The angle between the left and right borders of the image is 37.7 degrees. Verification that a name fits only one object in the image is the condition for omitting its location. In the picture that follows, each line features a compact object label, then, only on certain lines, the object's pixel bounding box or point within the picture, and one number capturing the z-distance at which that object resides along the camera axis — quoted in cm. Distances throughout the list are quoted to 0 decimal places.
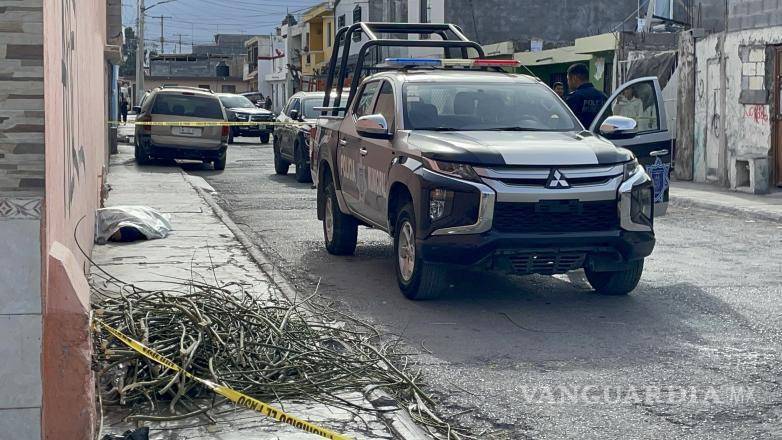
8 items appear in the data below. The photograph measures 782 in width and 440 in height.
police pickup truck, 830
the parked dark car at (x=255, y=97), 5673
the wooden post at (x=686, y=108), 2159
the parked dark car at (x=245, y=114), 3756
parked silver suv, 2388
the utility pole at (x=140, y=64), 5712
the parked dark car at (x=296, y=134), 2088
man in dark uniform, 1312
